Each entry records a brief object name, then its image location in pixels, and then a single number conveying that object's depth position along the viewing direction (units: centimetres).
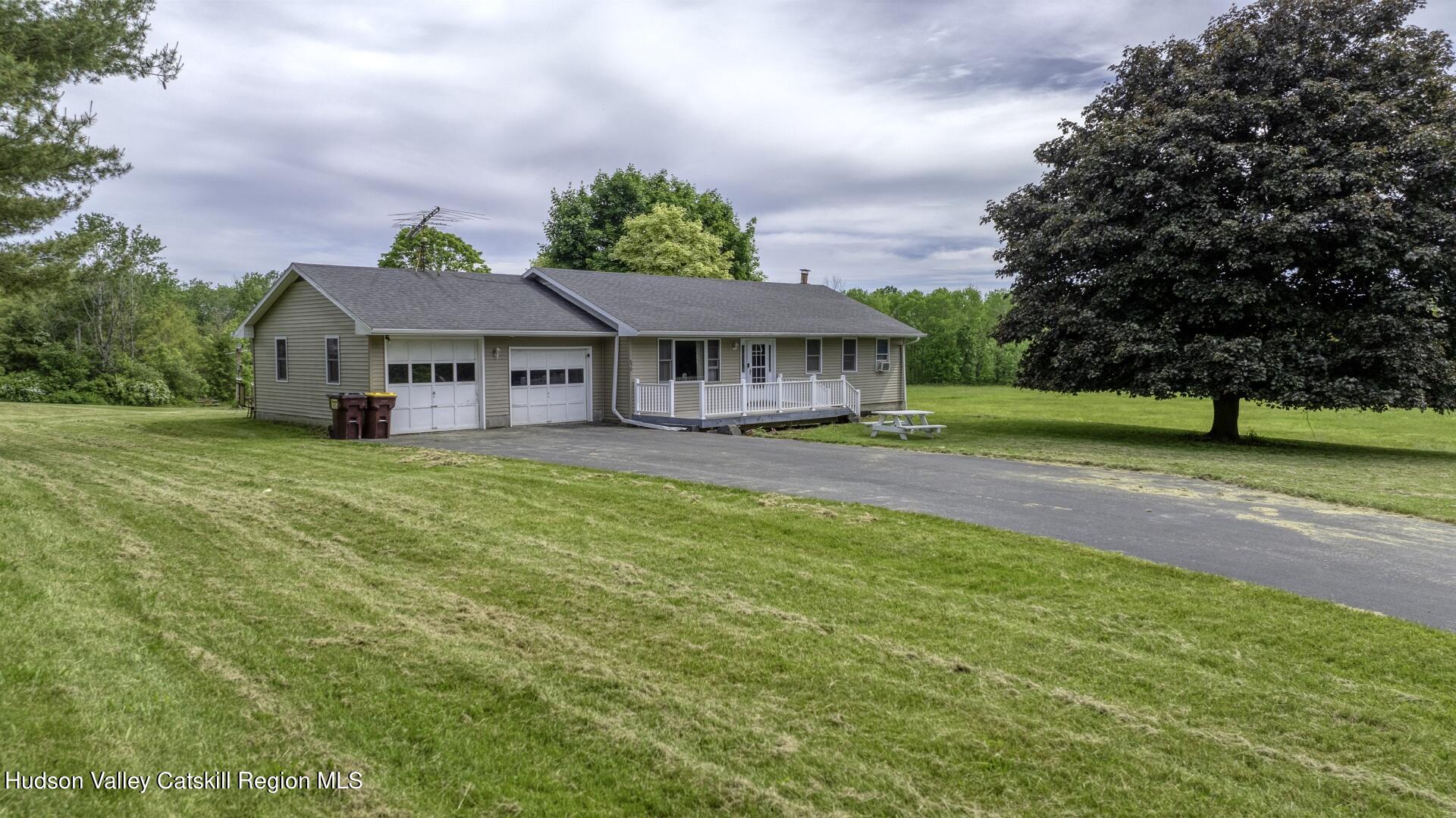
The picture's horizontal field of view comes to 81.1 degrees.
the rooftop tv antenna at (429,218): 2253
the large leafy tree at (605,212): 4447
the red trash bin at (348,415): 1642
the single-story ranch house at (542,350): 1814
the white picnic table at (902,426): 1806
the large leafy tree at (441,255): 4130
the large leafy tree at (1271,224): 1603
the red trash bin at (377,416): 1666
